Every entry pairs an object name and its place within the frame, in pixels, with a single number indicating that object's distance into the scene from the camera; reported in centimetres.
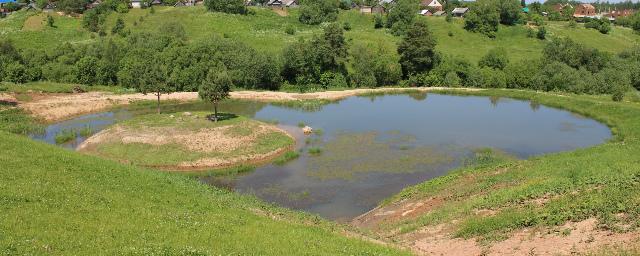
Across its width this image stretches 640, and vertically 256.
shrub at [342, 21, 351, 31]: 12109
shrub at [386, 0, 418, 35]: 11838
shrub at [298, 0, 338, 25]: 12838
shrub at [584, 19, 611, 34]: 12688
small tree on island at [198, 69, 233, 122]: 5275
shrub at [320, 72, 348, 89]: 8788
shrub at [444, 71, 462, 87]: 8925
